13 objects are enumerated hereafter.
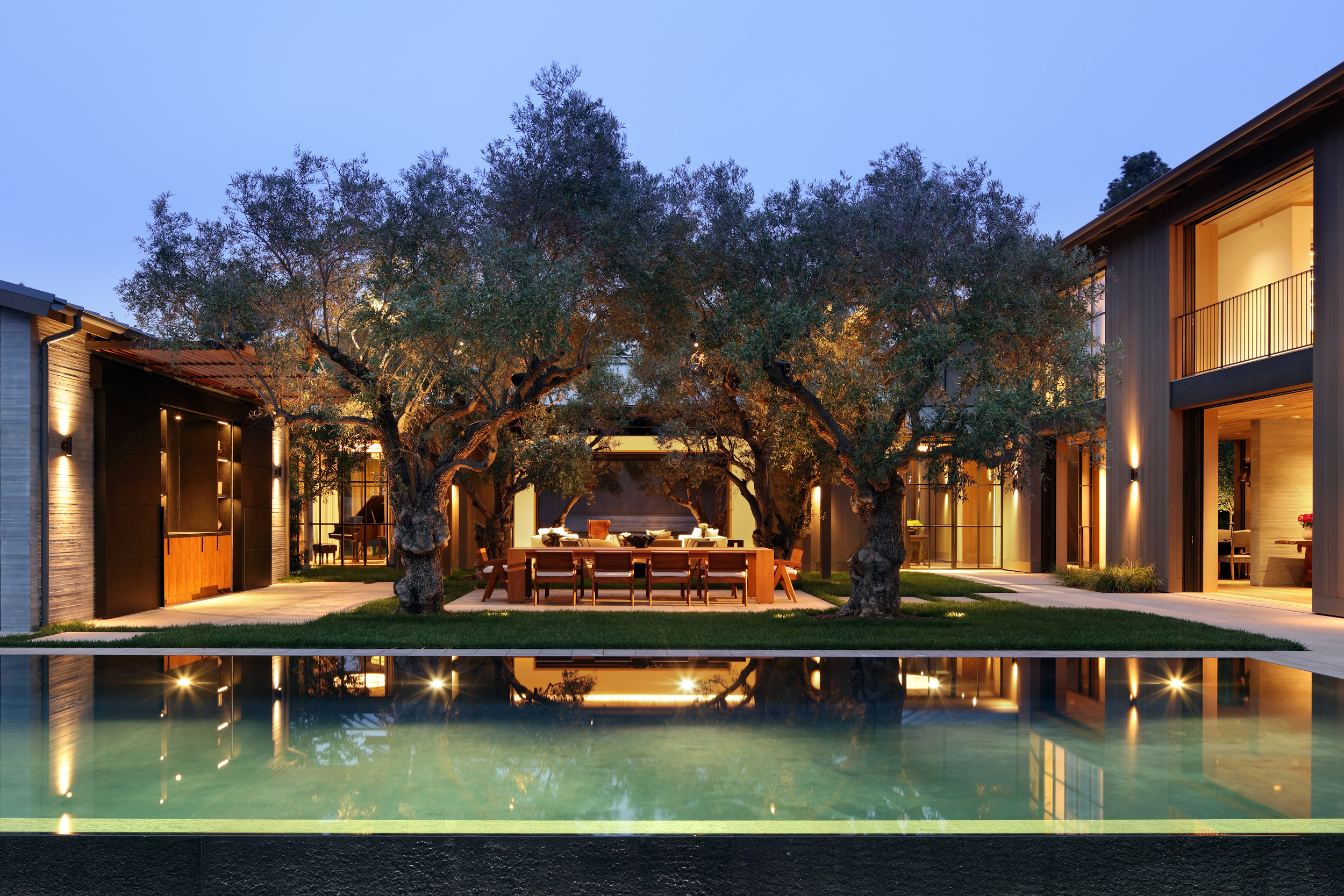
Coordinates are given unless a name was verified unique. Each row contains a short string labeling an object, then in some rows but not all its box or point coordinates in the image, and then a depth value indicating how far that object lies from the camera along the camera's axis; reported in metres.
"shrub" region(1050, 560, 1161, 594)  15.32
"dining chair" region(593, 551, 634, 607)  13.07
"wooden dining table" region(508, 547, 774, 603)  13.35
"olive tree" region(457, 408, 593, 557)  15.95
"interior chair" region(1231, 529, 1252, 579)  18.52
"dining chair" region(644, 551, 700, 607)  13.09
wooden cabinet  13.21
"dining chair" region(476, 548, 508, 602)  13.47
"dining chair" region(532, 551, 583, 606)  12.84
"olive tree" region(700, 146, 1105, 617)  10.04
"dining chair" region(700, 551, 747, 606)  13.30
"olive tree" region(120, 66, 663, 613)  9.52
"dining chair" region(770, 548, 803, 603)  13.75
